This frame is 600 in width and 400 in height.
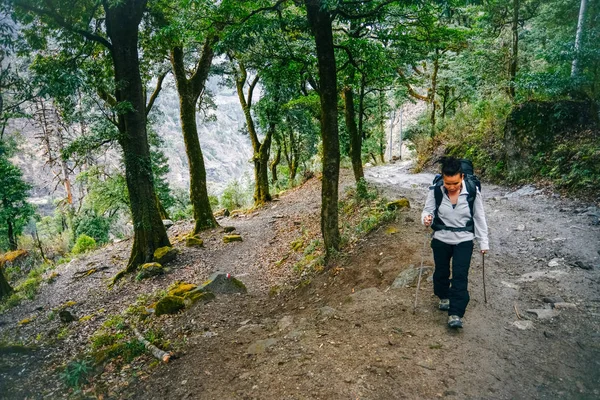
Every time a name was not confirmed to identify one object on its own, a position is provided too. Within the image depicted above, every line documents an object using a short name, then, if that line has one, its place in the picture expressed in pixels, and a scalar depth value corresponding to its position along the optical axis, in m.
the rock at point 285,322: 5.01
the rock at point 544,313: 4.03
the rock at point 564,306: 4.14
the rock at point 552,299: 4.32
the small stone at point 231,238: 11.68
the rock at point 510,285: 4.85
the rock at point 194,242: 11.35
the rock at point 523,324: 3.86
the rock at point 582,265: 5.01
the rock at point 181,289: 7.29
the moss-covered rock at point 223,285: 6.95
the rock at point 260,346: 4.36
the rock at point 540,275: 5.00
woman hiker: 3.78
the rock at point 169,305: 6.52
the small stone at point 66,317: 7.59
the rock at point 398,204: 8.84
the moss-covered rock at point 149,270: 9.26
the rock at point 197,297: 6.60
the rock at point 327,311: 4.93
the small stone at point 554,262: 5.33
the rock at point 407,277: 5.21
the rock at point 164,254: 9.96
